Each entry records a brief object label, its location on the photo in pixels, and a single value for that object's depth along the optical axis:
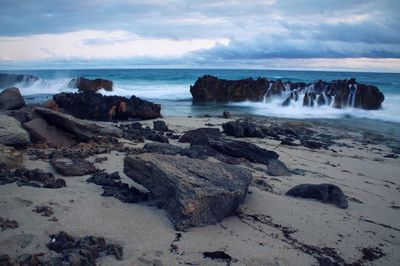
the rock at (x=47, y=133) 7.70
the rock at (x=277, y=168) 7.04
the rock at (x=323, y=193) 5.55
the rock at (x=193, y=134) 9.46
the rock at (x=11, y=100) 11.30
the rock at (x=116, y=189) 5.13
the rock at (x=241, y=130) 11.15
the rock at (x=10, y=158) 5.90
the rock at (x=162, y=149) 7.44
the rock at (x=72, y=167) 5.95
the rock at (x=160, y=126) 11.31
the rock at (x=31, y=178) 5.37
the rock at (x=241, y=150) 7.83
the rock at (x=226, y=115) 16.84
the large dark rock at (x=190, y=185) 4.44
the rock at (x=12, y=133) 6.87
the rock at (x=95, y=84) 31.31
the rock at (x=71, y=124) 7.88
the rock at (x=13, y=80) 36.88
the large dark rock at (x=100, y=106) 13.62
